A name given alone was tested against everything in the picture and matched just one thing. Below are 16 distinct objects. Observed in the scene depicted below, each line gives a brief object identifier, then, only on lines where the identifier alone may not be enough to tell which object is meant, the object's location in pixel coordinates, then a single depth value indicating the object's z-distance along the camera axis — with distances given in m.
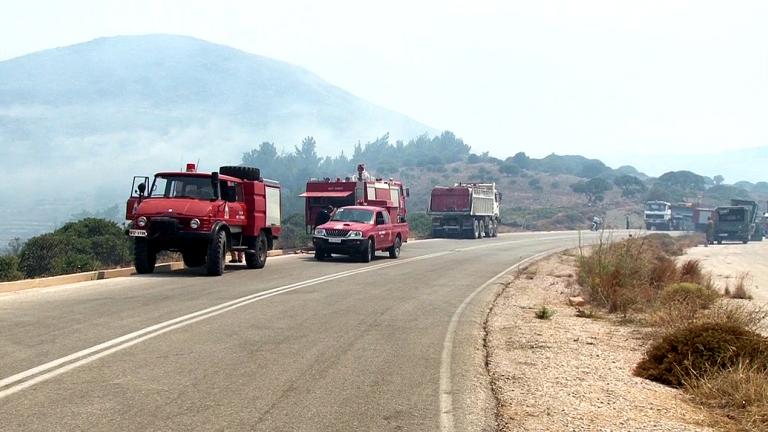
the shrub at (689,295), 13.48
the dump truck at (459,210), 45.47
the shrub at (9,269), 21.70
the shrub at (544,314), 12.66
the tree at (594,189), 126.43
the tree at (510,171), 166.07
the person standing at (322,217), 28.58
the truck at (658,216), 76.69
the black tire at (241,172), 19.95
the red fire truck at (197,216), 16.91
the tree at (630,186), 132.25
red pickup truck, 23.42
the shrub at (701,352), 7.57
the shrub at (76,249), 24.84
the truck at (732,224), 58.88
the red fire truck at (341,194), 29.56
